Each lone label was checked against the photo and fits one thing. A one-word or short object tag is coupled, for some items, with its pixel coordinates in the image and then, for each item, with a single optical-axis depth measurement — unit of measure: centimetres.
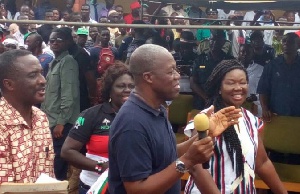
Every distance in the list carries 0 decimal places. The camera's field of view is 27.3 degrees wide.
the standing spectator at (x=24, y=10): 1100
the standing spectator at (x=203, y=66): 732
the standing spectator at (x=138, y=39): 803
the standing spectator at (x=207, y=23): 935
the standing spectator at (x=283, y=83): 683
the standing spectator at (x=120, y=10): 1034
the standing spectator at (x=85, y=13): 1014
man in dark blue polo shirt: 292
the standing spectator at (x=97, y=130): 445
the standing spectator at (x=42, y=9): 1111
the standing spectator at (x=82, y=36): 853
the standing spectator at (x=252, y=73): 717
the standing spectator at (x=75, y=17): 931
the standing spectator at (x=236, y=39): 877
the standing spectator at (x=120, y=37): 1023
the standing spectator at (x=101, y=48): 754
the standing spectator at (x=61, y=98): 644
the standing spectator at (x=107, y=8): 1054
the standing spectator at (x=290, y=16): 1043
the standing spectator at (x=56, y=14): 1035
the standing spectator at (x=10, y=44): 810
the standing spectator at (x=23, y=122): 323
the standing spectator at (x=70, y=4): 1101
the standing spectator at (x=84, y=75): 697
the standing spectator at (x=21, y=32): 1035
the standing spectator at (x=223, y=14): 1110
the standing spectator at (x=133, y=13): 1078
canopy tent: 743
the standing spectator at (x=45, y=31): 971
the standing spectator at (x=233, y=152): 396
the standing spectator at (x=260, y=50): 786
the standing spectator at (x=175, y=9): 1109
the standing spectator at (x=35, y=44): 784
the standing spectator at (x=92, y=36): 929
